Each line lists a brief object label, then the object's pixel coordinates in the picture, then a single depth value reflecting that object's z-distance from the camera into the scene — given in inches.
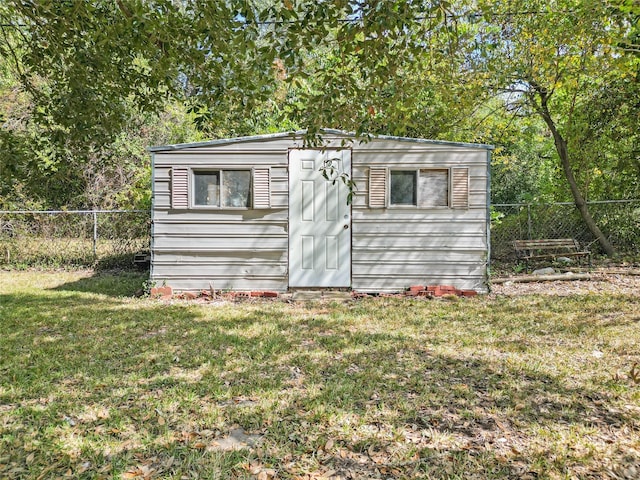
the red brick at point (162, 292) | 272.5
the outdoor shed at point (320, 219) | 277.6
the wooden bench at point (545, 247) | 354.0
